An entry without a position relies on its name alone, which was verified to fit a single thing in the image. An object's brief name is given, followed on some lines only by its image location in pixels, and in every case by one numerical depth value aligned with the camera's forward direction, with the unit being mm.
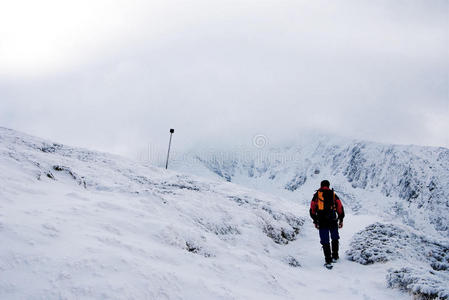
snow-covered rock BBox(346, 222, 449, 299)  7852
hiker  10516
